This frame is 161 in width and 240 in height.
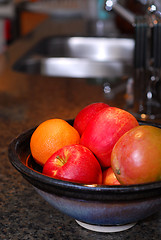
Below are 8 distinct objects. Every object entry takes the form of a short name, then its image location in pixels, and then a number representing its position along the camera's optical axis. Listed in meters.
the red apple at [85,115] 0.88
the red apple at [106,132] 0.80
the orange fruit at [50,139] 0.83
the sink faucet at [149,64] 1.29
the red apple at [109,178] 0.78
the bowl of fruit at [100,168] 0.71
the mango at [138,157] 0.72
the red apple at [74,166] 0.75
